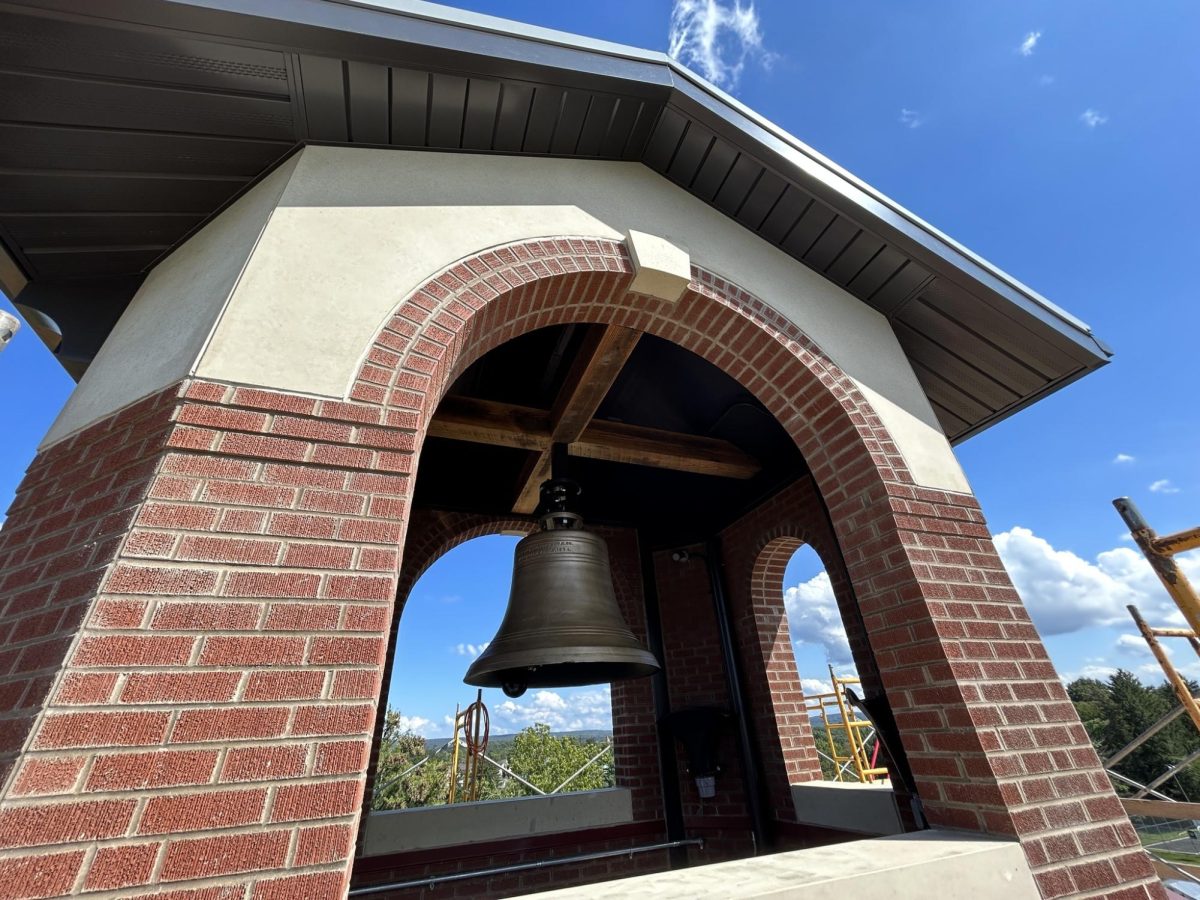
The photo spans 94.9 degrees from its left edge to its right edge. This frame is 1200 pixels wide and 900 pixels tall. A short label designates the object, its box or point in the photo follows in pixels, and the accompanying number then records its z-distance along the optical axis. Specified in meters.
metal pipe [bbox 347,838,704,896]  3.37
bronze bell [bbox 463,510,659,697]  2.41
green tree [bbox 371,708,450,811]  15.21
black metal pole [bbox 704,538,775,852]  4.17
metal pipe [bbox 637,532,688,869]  4.48
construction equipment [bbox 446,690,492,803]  7.39
